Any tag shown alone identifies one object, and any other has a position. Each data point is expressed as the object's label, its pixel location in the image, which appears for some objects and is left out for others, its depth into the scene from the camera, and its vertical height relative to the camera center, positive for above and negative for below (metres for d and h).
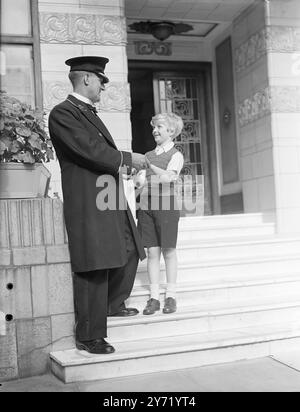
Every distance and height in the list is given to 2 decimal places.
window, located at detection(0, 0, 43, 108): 5.44 +1.90
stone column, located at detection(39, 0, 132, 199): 5.41 +1.93
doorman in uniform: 3.52 +0.23
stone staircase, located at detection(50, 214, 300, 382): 3.60 -0.81
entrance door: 7.76 +1.72
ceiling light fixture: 7.16 +2.76
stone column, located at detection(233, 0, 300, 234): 6.17 +1.34
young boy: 4.25 +0.11
